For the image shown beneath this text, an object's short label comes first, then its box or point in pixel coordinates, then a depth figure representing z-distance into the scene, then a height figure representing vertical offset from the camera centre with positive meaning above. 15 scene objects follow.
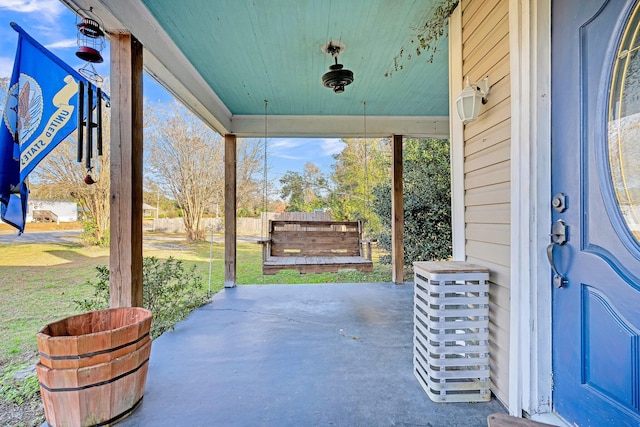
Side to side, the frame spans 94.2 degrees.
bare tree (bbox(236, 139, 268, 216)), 7.82 +1.13
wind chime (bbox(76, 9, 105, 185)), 1.75 +0.80
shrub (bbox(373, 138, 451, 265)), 5.49 +0.10
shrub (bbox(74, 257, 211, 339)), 2.51 -0.74
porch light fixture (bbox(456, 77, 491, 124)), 1.78 +0.71
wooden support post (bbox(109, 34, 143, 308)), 2.01 +0.28
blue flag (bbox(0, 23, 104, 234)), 1.55 +0.54
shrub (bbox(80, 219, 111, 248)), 4.36 -0.30
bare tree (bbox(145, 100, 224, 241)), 6.15 +1.21
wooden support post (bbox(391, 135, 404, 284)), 4.88 +0.04
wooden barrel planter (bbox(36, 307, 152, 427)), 1.35 -0.75
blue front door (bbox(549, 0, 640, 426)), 1.04 +0.02
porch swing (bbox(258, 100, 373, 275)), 4.21 -0.36
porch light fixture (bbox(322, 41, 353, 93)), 2.74 +1.34
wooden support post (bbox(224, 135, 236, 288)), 4.57 +0.08
